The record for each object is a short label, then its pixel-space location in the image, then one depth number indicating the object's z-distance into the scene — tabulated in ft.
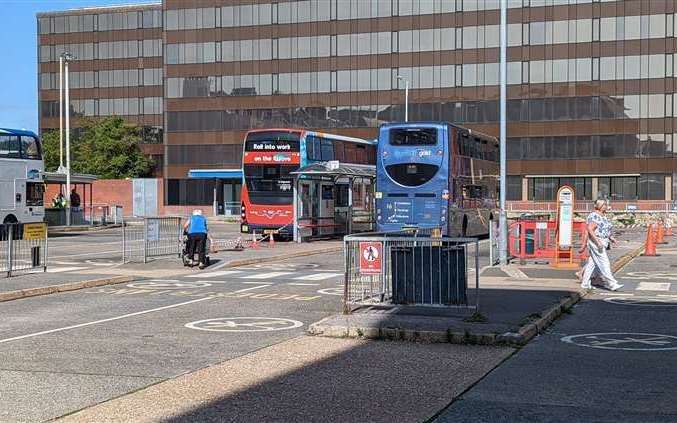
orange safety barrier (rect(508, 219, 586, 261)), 73.92
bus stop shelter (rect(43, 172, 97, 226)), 151.94
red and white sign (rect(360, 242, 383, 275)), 39.40
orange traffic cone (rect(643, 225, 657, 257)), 88.99
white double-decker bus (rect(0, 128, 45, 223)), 113.29
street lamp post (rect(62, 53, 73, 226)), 151.74
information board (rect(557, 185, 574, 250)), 67.26
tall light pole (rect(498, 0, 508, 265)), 68.64
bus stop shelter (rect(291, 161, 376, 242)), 108.78
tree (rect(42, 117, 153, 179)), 297.53
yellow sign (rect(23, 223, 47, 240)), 62.80
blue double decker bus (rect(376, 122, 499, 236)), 96.68
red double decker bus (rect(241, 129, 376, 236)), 108.99
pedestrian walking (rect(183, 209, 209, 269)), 69.00
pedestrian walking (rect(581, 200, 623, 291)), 52.31
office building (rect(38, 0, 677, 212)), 244.01
